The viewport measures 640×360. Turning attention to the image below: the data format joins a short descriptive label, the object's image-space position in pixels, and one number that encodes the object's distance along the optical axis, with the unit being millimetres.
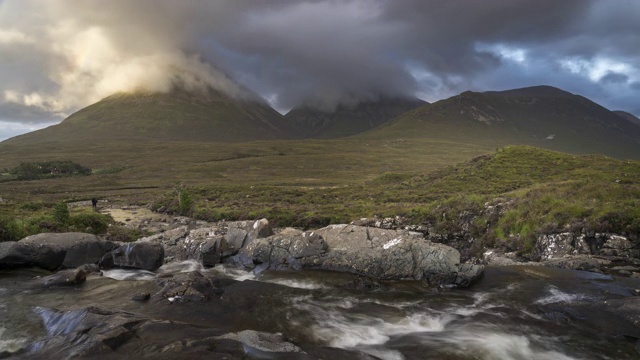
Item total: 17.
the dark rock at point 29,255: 28625
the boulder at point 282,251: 31359
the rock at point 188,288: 22281
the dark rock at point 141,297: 22281
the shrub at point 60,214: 40625
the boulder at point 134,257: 30828
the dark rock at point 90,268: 28266
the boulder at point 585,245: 30277
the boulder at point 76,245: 30984
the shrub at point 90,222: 42688
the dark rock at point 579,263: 28594
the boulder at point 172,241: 35169
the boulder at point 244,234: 34856
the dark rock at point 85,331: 14875
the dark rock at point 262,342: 14867
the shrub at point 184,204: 69931
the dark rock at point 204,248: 33250
